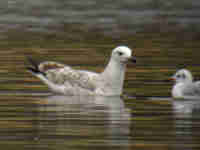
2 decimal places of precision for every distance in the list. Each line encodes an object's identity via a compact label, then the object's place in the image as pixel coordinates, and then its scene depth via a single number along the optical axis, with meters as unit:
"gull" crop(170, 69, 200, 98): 16.23
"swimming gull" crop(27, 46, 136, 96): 16.62
